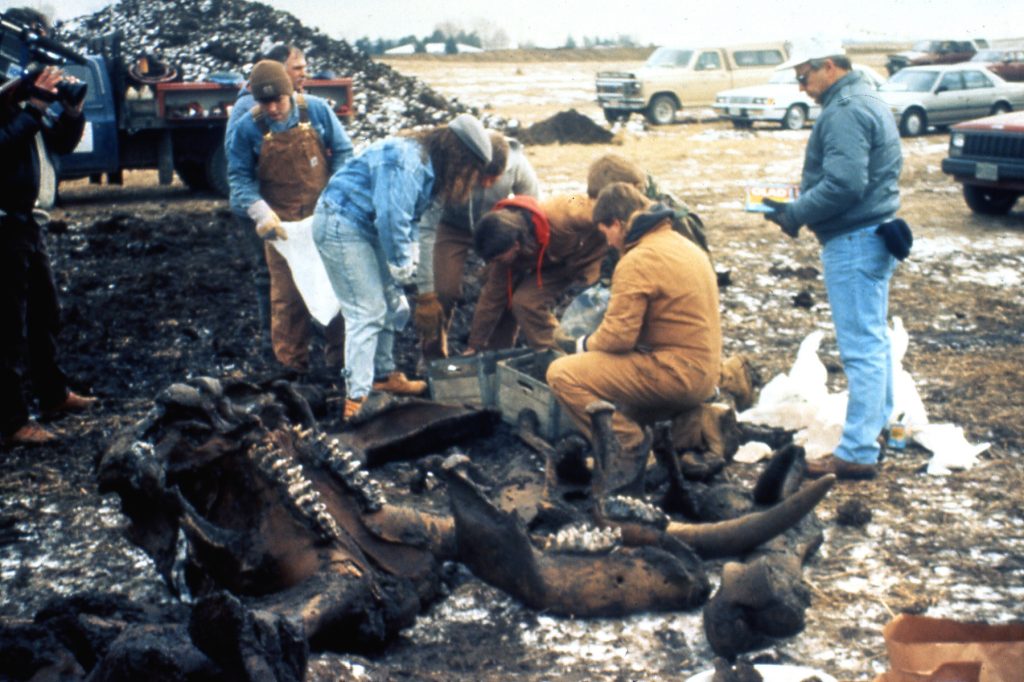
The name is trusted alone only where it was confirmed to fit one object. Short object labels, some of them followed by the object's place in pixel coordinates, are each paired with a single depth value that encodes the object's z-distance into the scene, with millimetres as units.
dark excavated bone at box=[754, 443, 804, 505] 4465
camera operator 5312
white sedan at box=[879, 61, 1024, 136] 20531
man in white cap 4910
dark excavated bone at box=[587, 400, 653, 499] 4426
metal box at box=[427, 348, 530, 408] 5910
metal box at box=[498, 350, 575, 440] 5504
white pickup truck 22547
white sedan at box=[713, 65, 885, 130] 21438
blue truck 13406
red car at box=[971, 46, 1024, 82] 26047
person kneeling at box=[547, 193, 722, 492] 4945
